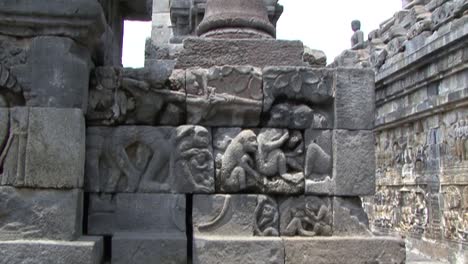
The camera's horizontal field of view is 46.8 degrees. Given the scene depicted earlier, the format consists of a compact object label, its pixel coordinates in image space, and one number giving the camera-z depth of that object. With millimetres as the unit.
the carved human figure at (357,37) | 16078
